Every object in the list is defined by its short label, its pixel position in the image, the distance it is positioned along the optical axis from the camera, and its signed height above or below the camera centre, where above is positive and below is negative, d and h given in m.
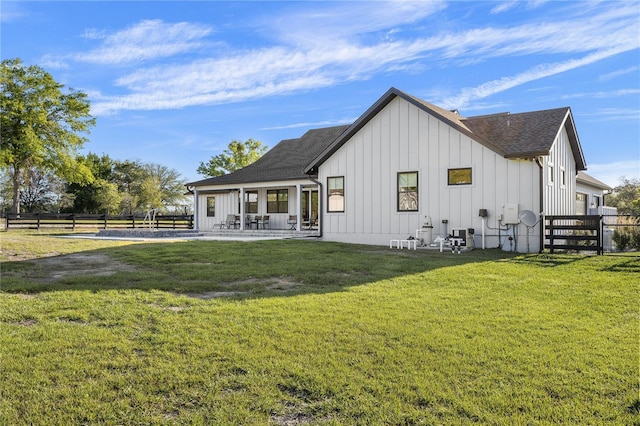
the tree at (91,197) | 48.38 +2.14
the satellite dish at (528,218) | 12.34 -0.11
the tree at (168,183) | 59.98 +4.60
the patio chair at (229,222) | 22.96 -0.35
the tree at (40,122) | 33.28 +7.75
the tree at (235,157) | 41.34 +5.77
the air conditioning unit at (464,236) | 13.30 -0.68
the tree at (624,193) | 36.50 +1.79
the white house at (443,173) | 13.00 +1.42
